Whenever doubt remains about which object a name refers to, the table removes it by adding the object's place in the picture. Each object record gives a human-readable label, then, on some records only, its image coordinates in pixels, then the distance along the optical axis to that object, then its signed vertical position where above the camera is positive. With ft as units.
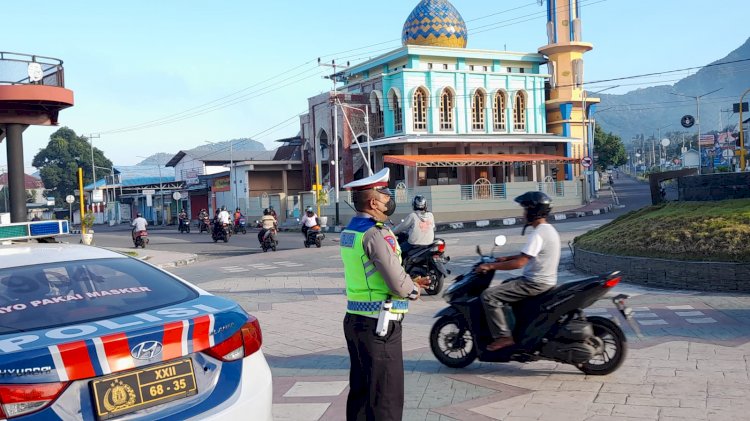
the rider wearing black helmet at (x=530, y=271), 20.02 -2.54
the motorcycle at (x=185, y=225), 135.95 -5.31
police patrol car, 9.91 -2.20
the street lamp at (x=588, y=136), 150.71 +9.80
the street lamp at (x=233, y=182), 173.17 +3.17
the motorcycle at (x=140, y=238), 92.53 -5.08
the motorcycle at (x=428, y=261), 37.19 -3.94
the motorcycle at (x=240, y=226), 117.70 -5.15
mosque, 139.23 +15.56
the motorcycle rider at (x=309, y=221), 78.12 -3.23
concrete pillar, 62.13 +2.81
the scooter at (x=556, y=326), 19.69 -4.11
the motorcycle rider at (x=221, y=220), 97.35 -3.34
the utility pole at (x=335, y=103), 126.04 +17.43
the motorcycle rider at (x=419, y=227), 37.47 -2.10
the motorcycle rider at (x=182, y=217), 136.78 -3.77
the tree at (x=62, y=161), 273.75 +16.73
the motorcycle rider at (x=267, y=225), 75.20 -3.33
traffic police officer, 13.35 -2.19
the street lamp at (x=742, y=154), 85.61 +2.30
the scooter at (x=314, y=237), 77.41 -4.95
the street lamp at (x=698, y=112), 159.53 +14.67
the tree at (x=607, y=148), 245.24 +10.86
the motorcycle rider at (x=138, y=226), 92.73 -3.46
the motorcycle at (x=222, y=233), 97.45 -5.15
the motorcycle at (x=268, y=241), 75.56 -5.06
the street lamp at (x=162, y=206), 209.46 -2.33
